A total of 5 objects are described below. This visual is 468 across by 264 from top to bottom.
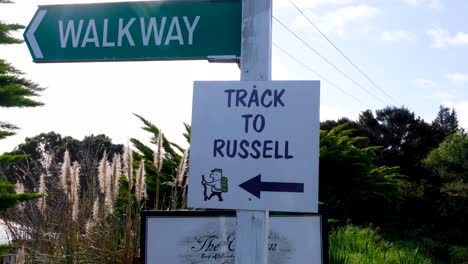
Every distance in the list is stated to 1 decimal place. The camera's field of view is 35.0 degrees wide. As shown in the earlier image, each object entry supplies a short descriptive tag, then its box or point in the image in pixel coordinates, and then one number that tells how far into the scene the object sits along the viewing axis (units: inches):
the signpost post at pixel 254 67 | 127.0
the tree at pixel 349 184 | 648.4
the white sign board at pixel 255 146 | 124.1
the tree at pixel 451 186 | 981.8
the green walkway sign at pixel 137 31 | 149.6
